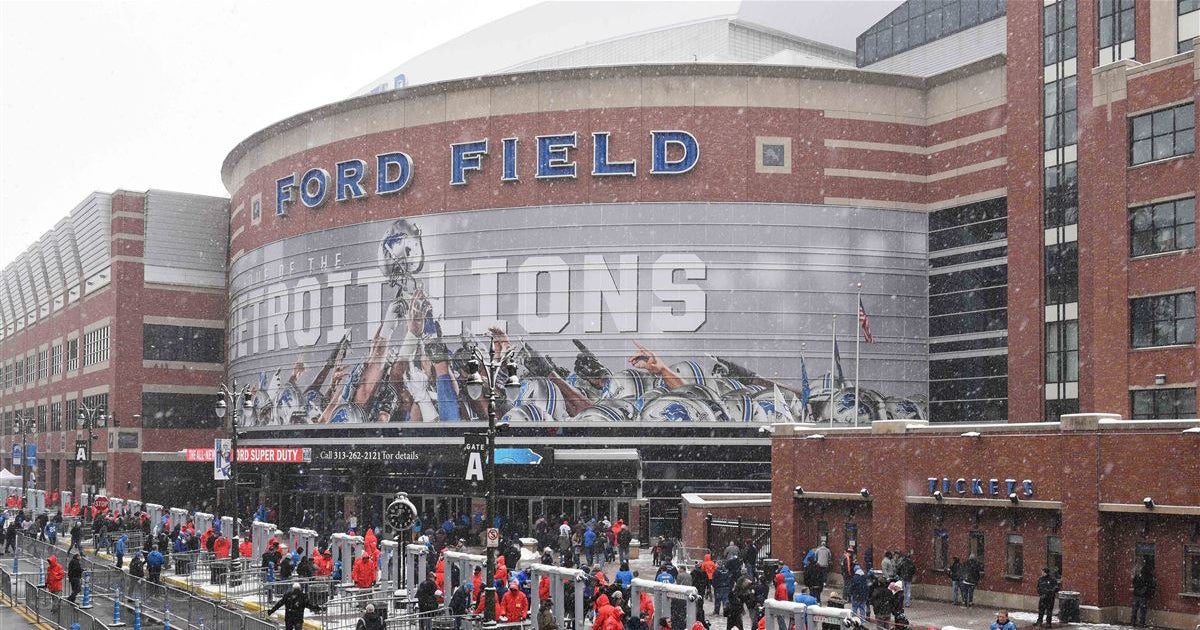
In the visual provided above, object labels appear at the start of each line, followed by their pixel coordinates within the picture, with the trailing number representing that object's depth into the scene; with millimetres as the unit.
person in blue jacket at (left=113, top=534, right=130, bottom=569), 47153
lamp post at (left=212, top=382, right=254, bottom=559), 45500
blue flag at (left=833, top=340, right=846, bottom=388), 67375
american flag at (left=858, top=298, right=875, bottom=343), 60125
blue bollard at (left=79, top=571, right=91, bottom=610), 39875
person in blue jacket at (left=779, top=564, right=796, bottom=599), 33438
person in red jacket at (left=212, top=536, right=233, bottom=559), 46469
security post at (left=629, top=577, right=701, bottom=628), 29781
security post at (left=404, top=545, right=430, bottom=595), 39469
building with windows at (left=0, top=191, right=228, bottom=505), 92812
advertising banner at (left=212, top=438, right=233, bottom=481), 48156
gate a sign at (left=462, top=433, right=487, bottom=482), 30406
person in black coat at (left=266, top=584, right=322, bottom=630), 30109
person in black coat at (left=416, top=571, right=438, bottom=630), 31859
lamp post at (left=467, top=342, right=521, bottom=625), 28922
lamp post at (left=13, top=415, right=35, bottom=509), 78925
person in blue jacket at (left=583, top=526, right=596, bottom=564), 50594
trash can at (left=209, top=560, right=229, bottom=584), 44000
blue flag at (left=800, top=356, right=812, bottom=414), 66812
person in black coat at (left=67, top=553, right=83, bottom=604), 39031
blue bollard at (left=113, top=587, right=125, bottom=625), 36438
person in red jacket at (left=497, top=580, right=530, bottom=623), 31109
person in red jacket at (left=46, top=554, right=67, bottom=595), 39062
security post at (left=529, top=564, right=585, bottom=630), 32125
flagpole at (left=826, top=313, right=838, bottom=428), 63275
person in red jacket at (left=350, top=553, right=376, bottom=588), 38125
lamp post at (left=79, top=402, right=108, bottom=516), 70500
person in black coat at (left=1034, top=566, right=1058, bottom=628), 35281
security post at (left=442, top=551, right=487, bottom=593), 36125
